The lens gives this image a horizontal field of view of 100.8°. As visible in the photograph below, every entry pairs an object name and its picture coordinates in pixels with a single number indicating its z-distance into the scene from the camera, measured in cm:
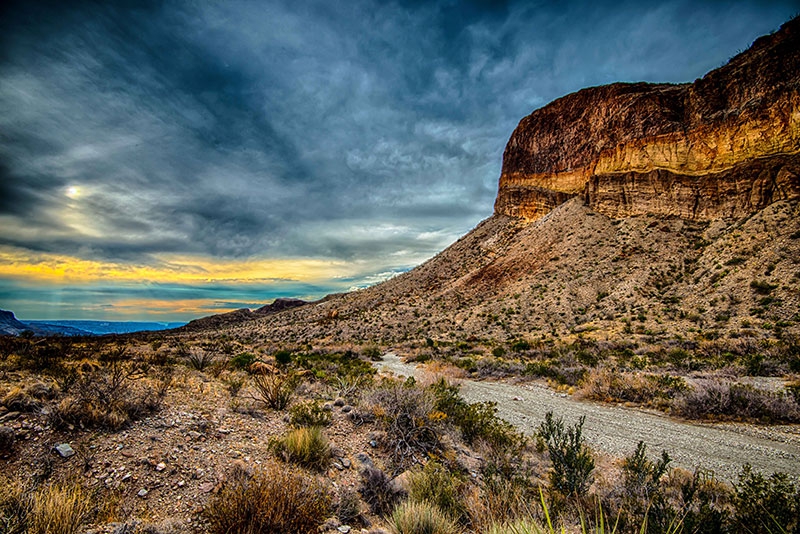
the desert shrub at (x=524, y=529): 254
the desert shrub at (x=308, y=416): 557
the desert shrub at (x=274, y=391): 646
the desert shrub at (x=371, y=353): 2236
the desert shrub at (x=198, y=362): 1013
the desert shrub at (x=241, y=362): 1150
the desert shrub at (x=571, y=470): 434
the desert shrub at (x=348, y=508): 371
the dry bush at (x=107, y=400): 423
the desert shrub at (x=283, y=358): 1464
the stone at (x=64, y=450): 366
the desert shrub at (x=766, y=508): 323
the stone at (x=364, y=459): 480
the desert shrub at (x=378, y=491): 407
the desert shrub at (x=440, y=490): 378
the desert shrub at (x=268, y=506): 306
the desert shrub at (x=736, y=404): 701
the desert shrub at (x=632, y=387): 880
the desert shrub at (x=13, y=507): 258
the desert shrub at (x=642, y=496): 335
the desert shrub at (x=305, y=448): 450
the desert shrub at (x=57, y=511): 267
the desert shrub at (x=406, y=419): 542
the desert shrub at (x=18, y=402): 425
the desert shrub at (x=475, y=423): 612
